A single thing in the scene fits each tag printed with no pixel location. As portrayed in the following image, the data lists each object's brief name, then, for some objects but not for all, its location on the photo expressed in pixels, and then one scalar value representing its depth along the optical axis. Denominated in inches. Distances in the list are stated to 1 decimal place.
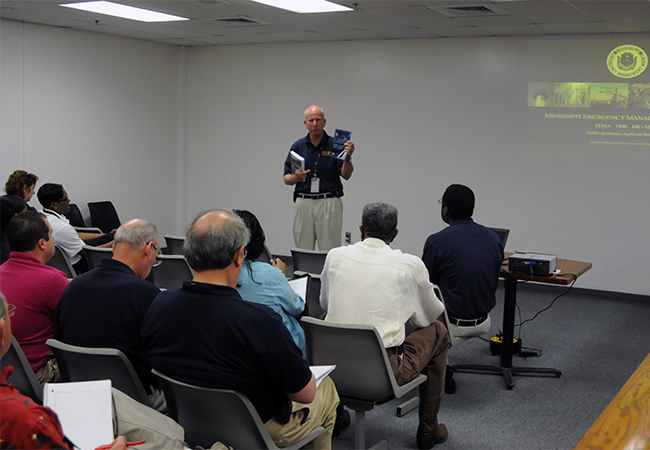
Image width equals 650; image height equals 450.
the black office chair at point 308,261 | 179.2
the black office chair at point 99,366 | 89.4
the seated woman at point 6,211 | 156.6
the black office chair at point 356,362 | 109.5
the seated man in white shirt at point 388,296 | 117.3
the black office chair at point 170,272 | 168.1
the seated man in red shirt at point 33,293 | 106.7
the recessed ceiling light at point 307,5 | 225.3
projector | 163.0
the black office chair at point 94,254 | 175.6
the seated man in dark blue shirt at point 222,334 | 77.7
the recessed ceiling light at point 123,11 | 239.5
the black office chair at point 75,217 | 297.9
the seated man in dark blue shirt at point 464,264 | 151.2
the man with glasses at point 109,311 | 96.5
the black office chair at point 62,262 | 176.4
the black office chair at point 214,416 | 79.5
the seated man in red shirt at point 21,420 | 60.6
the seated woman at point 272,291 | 104.3
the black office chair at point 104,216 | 310.0
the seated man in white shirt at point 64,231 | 184.5
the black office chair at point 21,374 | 91.0
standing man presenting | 238.1
